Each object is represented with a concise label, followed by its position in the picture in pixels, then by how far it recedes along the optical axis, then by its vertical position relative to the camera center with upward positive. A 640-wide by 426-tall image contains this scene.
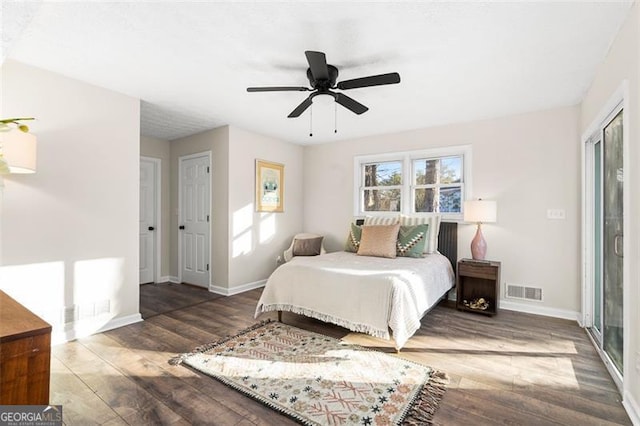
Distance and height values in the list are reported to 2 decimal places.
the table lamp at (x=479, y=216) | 3.56 -0.05
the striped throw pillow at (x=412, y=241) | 3.67 -0.36
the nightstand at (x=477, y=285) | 3.47 -0.88
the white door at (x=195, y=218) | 4.64 -0.09
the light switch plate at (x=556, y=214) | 3.45 -0.03
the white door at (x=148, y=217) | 4.85 -0.07
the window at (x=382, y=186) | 4.65 +0.40
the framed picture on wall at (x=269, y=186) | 4.73 +0.42
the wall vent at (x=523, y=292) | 3.58 -0.97
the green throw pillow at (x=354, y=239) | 4.13 -0.37
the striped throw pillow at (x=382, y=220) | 4.27 -0.11
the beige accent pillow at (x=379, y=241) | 3.66 -0.36
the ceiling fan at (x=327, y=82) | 2.12 +1.00
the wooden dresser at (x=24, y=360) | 0.94 -0.48
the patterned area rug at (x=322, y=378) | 1.79 -1.17
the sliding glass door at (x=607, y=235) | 2.21 -0.21
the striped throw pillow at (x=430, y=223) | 3.89 -0.15
